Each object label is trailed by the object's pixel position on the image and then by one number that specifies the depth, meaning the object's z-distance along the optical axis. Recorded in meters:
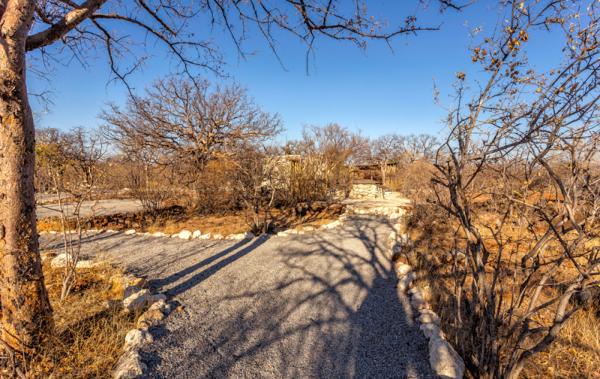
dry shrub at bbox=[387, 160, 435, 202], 8.69
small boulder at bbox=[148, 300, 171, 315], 2.67
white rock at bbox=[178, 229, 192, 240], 5.84
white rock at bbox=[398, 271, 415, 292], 3.45
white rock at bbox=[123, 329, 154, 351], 2.05
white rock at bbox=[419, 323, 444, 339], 2.34
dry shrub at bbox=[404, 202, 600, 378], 2.10
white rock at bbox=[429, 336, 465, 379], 1.89
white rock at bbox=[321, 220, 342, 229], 6.80
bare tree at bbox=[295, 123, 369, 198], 9.93
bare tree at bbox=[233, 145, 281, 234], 6.46
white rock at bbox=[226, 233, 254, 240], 5.78
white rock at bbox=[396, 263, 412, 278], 3.89
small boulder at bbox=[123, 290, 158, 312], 2.64
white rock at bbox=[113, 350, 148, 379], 1.74
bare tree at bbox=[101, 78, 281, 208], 11.43
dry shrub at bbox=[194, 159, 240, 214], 7.58
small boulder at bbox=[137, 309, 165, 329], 2.34
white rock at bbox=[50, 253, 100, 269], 3.89
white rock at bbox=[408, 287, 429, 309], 2.95
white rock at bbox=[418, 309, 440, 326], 2.58
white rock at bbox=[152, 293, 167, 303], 2.86
